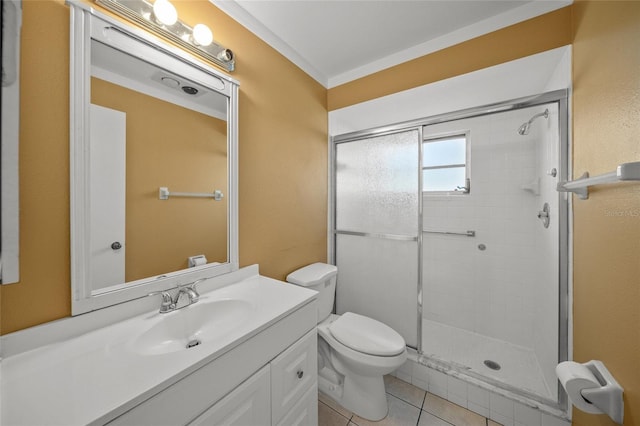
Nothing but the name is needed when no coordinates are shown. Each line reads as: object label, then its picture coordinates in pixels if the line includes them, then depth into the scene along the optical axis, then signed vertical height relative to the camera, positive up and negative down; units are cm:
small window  222 +48
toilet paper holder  68 -56
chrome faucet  94 -37
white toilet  131 -84
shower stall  163 -23
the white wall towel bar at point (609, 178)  55 +10
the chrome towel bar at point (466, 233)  216 -20
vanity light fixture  89 +80
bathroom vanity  53 -43
